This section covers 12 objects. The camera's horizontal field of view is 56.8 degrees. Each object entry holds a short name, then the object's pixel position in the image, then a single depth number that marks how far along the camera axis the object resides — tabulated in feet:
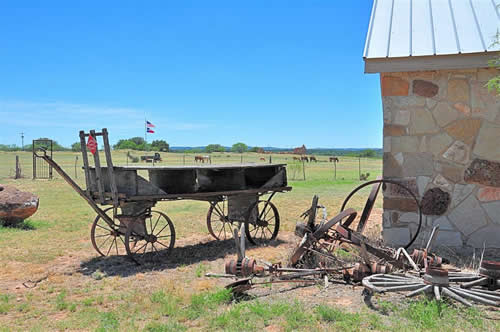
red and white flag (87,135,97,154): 23.00
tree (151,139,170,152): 301.02
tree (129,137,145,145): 346.21
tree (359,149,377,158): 325.05
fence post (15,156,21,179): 83.91
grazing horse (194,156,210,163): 145.69
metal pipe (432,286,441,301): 14.51
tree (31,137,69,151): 278.11
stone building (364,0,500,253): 23.25
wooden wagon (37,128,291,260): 24.21
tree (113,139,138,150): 297.16
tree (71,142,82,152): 252.01
